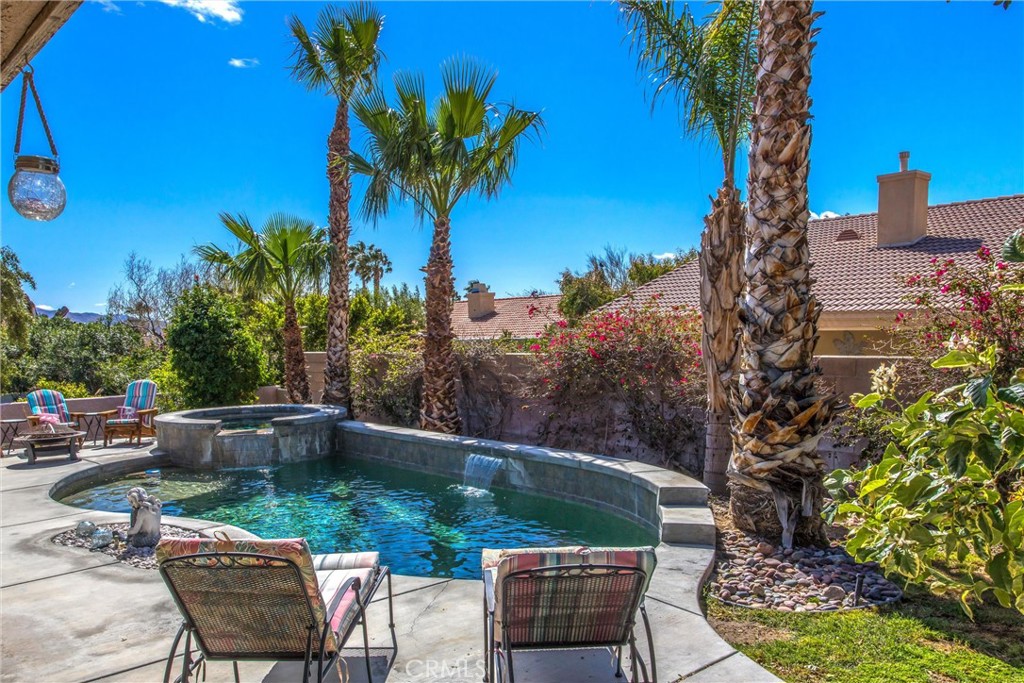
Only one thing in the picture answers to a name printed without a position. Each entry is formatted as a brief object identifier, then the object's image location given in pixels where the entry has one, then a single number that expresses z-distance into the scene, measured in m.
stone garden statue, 5.98
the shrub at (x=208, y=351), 15.51
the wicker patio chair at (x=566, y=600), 3.14
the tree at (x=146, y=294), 37.91
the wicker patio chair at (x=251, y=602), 3.06
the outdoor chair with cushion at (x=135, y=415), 12.97
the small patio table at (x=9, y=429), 12.65
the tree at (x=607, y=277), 31.00
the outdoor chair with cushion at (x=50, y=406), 12.91
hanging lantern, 4.56
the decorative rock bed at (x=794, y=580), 4.92
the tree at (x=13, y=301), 16.92
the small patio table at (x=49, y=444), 10.77
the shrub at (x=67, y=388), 18.02
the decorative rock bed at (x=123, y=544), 5.73
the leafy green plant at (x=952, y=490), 2.29
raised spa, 11.62
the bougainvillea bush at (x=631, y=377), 9.98
